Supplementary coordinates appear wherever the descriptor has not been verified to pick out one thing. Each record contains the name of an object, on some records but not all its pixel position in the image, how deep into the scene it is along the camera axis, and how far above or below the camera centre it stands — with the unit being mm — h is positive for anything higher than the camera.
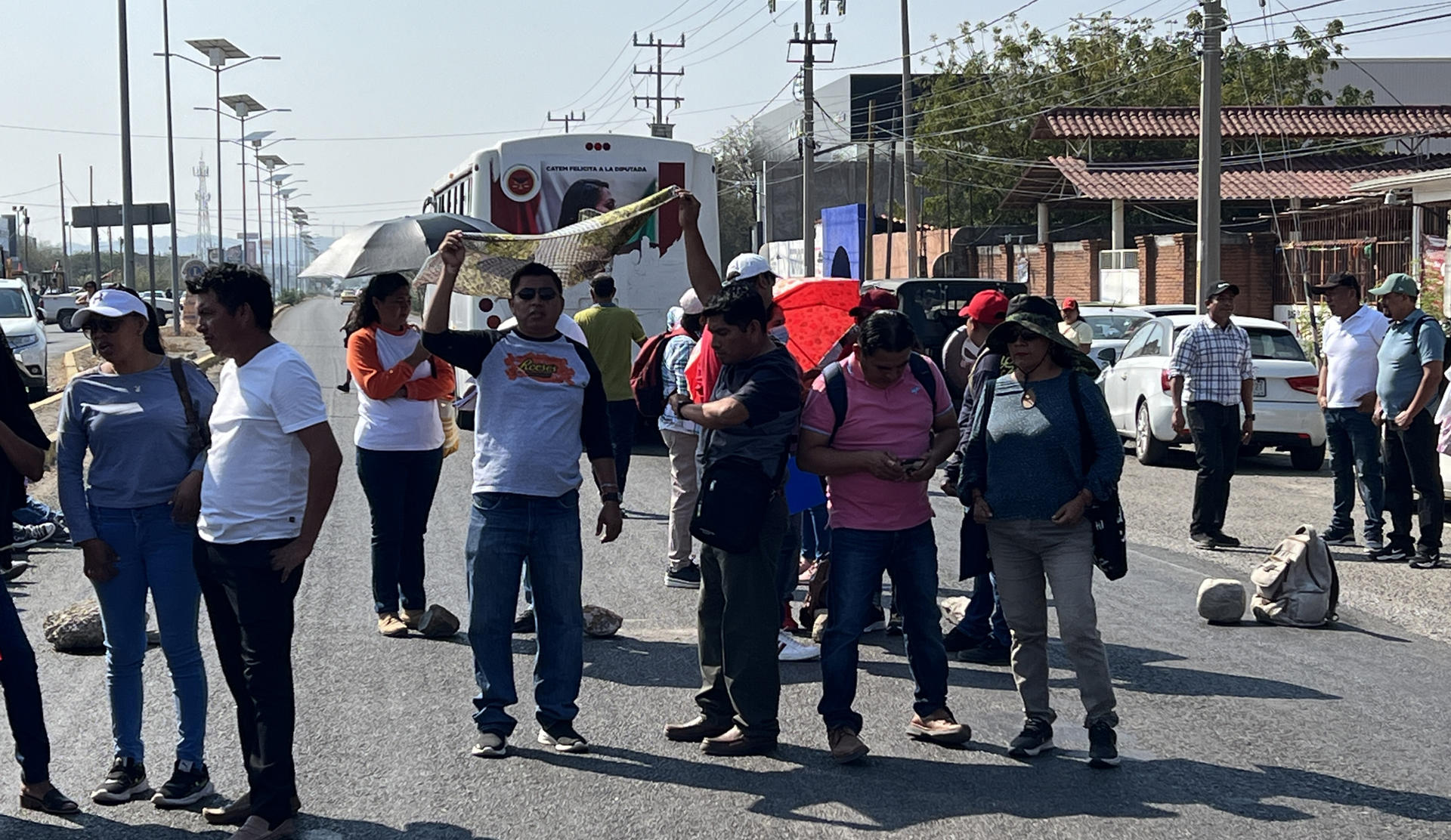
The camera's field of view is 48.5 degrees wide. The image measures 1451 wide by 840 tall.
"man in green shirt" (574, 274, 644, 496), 11875 -149
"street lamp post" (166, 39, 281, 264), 42688 +7664
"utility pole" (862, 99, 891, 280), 40397 +2933
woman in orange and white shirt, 7949 -504
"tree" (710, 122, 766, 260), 96500 +8671
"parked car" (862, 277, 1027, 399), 18750 +326
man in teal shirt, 10609 -610
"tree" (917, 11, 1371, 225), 53094 +8095
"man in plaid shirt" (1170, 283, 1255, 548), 11336 -503
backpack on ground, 8648 -1417
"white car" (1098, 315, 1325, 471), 15695 -695
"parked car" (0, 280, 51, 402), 24203 -28
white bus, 18125 +1620
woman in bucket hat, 6047 -624
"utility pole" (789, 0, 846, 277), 41750 +5113
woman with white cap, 5441 -539
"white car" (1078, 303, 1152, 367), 21766 +58
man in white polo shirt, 11188 -475
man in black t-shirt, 6055 -555
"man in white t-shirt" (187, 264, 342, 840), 5168 -520
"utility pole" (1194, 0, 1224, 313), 21672 +2267
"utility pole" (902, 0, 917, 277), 39216 +3778
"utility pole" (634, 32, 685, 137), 75438 +11234
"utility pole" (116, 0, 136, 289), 32062 +3846
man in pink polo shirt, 6121 -615
